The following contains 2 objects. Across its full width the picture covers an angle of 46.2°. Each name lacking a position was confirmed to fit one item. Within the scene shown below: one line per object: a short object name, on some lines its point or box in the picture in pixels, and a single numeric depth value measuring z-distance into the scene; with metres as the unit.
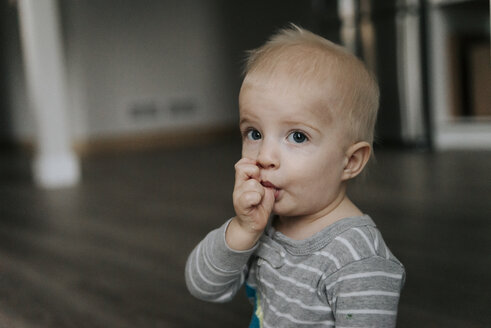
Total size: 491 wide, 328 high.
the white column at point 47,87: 3.03
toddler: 0.59
